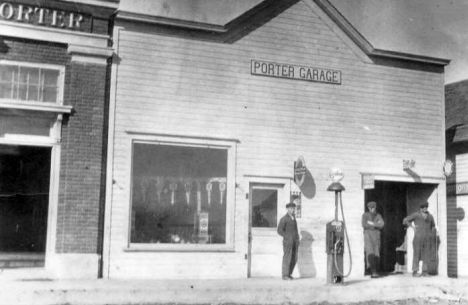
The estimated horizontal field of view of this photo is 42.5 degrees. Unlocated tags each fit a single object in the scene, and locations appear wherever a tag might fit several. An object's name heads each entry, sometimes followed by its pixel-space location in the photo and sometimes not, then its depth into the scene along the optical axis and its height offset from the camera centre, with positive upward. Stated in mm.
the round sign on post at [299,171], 14758 +1129
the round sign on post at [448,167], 16672 +1459
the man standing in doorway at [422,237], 15570 -454
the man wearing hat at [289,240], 13992 -550
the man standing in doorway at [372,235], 15227 -424
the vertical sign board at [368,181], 15575 +960
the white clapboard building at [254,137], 13812 +1991
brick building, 12758 +1612
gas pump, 13328 -657
